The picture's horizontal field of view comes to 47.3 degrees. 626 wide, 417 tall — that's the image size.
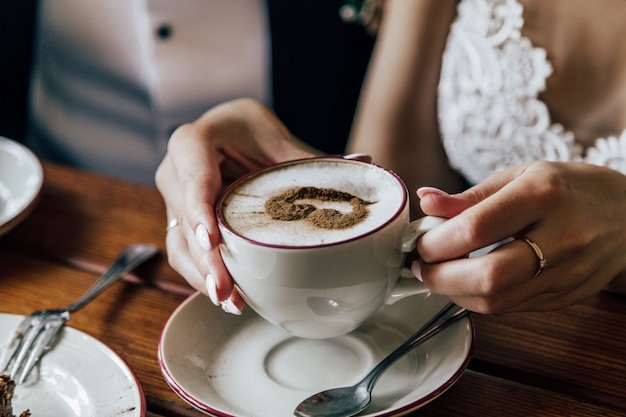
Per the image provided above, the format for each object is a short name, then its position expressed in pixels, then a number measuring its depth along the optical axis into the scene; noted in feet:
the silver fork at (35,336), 1.98
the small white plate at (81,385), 1.78
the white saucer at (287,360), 1.79
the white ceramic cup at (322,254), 1.64
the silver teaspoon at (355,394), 1.74
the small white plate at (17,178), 2.88
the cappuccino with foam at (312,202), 1.70
